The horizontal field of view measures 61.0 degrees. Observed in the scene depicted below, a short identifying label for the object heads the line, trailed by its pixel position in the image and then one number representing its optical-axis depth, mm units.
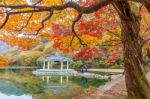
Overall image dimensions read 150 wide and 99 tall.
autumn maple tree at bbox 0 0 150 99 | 2613
